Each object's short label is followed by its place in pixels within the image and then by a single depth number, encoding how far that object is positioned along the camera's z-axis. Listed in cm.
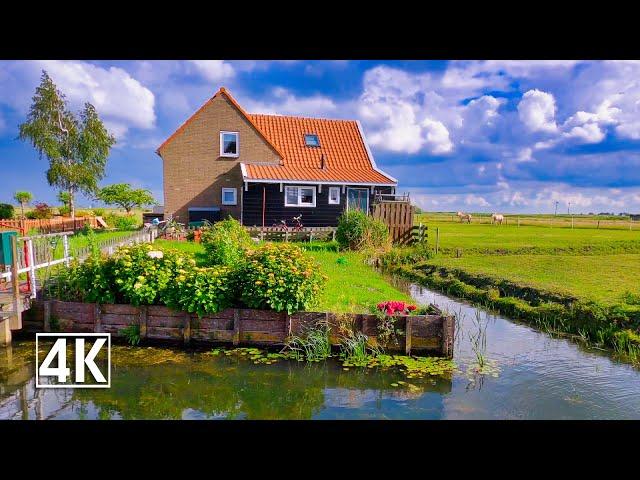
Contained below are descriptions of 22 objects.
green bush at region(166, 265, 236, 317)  789
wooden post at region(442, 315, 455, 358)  779
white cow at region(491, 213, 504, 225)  4954
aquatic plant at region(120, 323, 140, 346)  812
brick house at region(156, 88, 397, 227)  2369
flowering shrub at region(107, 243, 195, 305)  809
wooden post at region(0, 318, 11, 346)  786
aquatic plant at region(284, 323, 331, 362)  762
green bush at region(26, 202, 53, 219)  3089
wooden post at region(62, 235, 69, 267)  1024
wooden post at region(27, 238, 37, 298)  870
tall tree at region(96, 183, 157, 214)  4025
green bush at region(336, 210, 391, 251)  1866
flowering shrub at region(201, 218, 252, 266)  1269
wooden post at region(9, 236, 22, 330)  799
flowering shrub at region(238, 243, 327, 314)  783
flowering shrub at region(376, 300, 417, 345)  785
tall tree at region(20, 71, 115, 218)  3366
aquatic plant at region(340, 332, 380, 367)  753
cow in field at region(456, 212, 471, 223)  5897
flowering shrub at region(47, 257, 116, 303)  832
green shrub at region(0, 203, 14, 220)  2756
